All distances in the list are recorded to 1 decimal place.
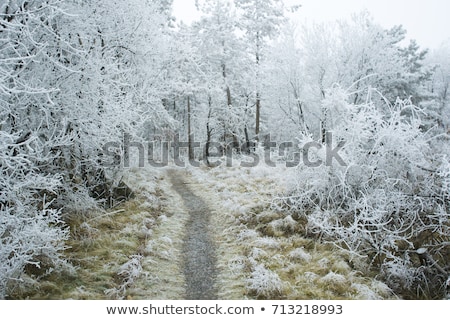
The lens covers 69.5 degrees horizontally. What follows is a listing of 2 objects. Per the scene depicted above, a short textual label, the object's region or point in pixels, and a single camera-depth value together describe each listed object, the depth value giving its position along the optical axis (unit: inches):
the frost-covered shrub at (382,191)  285.6
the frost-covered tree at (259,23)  908.7
